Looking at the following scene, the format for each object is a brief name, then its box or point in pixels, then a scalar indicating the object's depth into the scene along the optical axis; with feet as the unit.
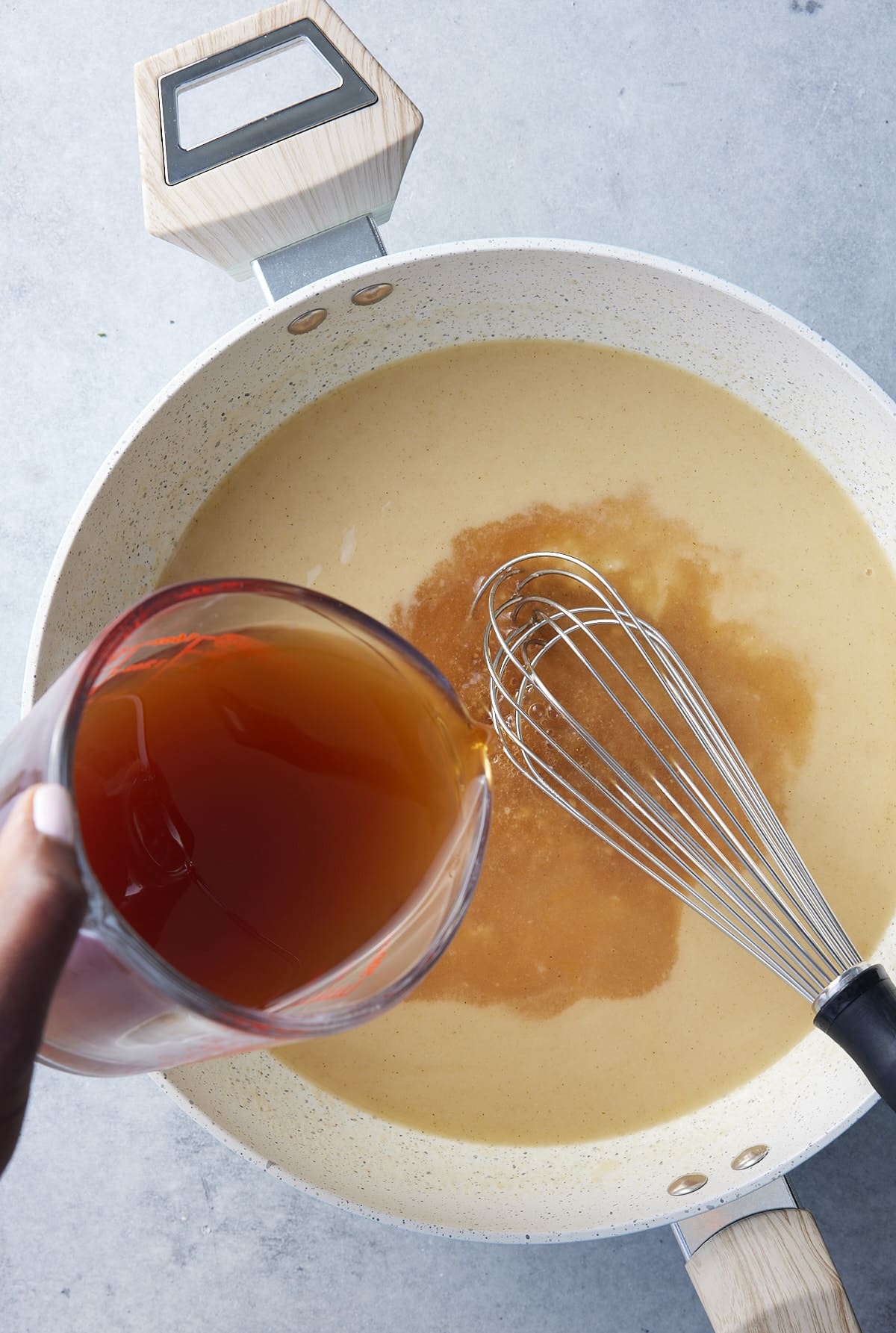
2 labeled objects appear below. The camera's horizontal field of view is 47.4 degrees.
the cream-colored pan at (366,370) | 1.86
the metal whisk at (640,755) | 1.94
